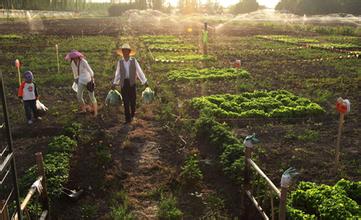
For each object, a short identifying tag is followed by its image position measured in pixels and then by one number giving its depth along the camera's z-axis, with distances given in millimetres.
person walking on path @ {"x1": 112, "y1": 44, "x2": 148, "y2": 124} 10446
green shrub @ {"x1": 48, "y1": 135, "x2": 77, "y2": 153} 8430
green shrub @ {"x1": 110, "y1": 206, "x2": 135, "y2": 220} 6313
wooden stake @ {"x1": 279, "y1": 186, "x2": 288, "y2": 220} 4540
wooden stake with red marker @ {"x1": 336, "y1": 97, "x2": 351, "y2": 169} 7527
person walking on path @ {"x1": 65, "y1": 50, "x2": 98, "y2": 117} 10805
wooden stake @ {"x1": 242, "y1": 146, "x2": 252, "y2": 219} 5996
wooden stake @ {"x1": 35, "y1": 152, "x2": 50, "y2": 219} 5428
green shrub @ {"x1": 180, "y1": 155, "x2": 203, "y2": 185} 7553
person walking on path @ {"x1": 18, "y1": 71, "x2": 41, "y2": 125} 10492
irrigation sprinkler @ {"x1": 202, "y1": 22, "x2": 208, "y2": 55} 23344
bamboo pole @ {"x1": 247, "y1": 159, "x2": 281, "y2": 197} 4963
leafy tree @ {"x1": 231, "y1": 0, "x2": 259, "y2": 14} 91375
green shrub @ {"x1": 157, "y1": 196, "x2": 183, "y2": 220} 6433
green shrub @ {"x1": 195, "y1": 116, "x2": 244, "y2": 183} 7352
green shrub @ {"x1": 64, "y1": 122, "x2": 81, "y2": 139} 9461
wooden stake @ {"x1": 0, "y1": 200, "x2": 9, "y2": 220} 3490
